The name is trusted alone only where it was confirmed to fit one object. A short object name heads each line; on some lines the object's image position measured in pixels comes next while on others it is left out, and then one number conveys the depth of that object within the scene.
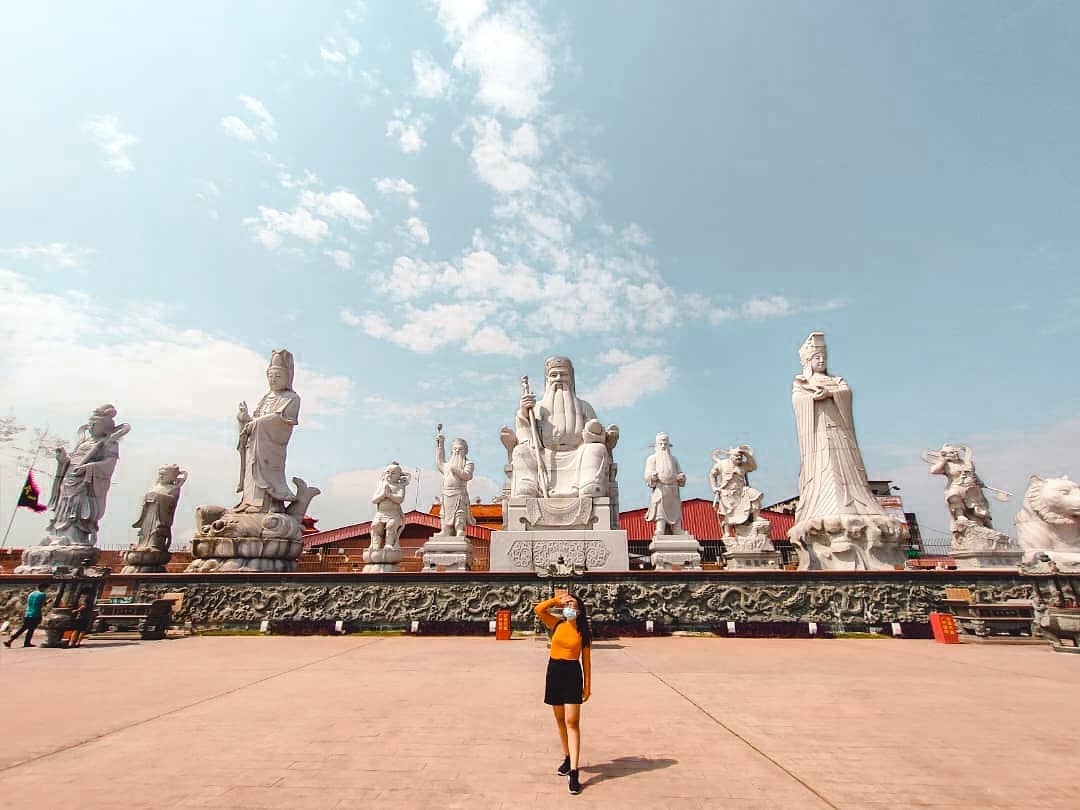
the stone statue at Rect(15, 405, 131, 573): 11.23
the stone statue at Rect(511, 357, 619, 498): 12.08
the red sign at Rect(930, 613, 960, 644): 8.32
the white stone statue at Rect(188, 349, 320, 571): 10.82
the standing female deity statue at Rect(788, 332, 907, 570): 10.27
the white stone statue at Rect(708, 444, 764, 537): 12.74
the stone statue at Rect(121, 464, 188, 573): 11.54
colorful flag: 15.91
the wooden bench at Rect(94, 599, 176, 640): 9.06
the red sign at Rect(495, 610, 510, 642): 8.88
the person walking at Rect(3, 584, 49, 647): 8.17
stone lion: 8.96
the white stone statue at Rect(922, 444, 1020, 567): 10.73
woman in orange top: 2.90
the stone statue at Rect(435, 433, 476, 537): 12.72
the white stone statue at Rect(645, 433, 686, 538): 12.75
